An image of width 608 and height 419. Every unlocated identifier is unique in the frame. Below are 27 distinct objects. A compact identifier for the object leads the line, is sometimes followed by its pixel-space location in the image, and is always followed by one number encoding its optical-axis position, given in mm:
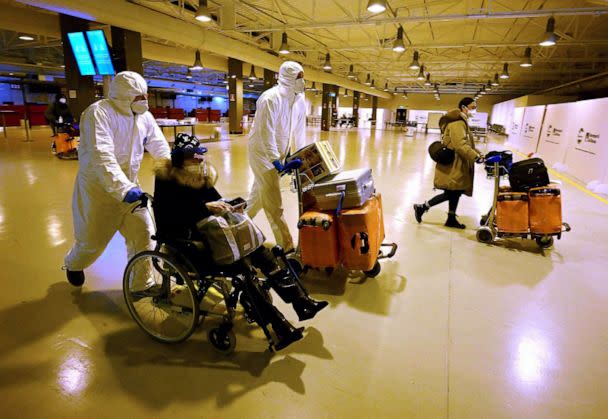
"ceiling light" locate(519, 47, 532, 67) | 9872
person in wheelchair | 1796
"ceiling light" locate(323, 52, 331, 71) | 10916
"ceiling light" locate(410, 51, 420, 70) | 9711
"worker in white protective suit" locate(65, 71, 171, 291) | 2033
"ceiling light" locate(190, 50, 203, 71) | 11256
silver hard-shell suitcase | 2387
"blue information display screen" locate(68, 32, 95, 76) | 7387
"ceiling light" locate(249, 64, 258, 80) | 16667
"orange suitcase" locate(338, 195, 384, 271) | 2363
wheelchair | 1788
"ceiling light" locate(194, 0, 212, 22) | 6262
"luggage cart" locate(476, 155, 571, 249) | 3400
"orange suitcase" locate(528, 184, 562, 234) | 3207
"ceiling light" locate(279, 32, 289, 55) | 8586
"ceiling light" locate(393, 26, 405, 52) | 7668
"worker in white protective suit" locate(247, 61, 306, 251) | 2836
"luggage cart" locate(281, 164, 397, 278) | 2482
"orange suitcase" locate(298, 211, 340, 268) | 2369
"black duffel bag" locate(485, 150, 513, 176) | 3447
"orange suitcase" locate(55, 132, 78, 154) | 7535
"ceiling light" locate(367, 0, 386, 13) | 5156
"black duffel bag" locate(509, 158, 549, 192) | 3254
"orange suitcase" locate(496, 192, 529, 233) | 3305
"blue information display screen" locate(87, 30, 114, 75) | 7258
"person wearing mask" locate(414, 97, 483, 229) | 3689
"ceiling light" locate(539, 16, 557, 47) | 6582
